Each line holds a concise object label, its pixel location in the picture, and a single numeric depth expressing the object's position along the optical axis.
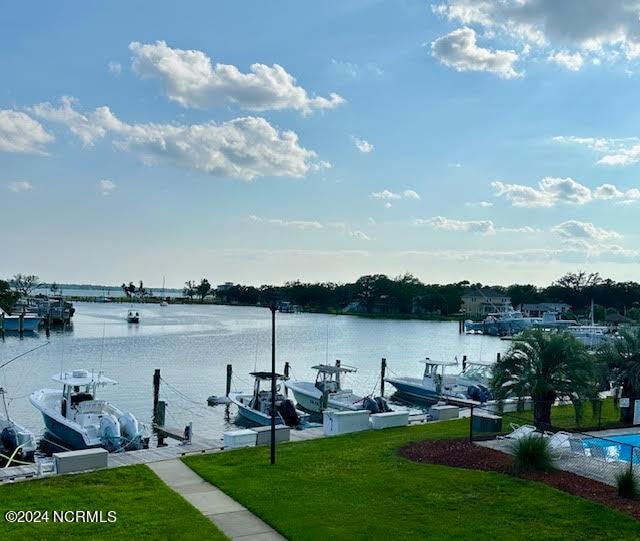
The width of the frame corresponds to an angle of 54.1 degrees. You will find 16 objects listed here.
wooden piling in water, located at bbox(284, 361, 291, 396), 50.71
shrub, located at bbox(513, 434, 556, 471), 16.69
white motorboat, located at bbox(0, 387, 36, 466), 25.83
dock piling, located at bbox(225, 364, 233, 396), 44.53
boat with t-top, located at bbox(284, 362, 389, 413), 38.26
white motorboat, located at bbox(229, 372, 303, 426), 32.18
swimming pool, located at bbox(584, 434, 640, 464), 20.29
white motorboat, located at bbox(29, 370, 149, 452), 27.12
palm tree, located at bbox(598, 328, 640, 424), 27.36
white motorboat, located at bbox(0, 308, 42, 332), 90.44
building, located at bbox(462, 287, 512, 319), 179.88
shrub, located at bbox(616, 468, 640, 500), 14.72
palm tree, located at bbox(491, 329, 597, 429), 23.80
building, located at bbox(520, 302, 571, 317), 171.12
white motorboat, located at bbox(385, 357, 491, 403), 44.59
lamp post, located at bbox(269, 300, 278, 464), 17.74
